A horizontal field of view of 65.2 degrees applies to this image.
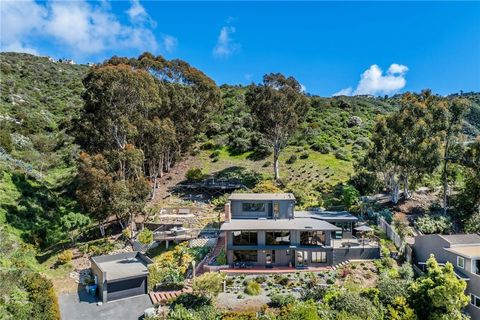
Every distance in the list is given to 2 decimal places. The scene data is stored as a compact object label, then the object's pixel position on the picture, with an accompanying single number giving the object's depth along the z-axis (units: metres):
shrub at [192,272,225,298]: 24.92
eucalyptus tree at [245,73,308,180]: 49.59
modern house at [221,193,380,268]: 30.56
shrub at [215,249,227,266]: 30.75
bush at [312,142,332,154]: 63.08
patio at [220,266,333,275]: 29.56
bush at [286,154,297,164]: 58.90
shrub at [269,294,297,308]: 24.93
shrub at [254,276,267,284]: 28.02
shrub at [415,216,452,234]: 36.41
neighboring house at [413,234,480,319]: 26.51
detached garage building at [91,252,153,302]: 27.25
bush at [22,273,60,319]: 23.41
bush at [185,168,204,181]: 50.97
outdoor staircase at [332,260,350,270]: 30.14
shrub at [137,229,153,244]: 33.31
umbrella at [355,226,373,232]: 32.42
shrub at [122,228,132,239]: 34.09
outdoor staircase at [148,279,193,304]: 26.50
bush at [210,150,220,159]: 61.92
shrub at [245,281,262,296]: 26.48
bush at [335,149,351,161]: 60.42
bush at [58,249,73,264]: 31.73
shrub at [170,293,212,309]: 25.00
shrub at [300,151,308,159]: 60.59
